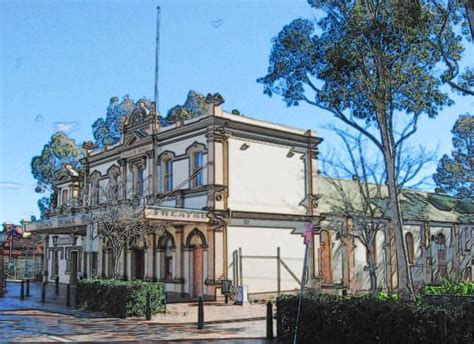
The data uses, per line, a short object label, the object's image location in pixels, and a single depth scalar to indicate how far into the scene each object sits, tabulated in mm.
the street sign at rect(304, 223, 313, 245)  12324
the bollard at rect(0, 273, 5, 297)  27953
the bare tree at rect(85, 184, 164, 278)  23219
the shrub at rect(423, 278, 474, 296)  17812
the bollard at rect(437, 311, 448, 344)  9836
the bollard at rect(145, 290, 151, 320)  18453
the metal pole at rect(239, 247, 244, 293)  26075
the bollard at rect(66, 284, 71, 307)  22938
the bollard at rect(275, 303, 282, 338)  13147
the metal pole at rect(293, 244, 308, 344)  12305
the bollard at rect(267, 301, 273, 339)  13906
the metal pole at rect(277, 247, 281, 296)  27758
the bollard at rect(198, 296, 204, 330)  16078
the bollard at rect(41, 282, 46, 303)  25016
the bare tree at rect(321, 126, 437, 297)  23452
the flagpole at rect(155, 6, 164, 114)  32275
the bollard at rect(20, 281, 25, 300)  26662
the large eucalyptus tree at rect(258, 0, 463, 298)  14930
